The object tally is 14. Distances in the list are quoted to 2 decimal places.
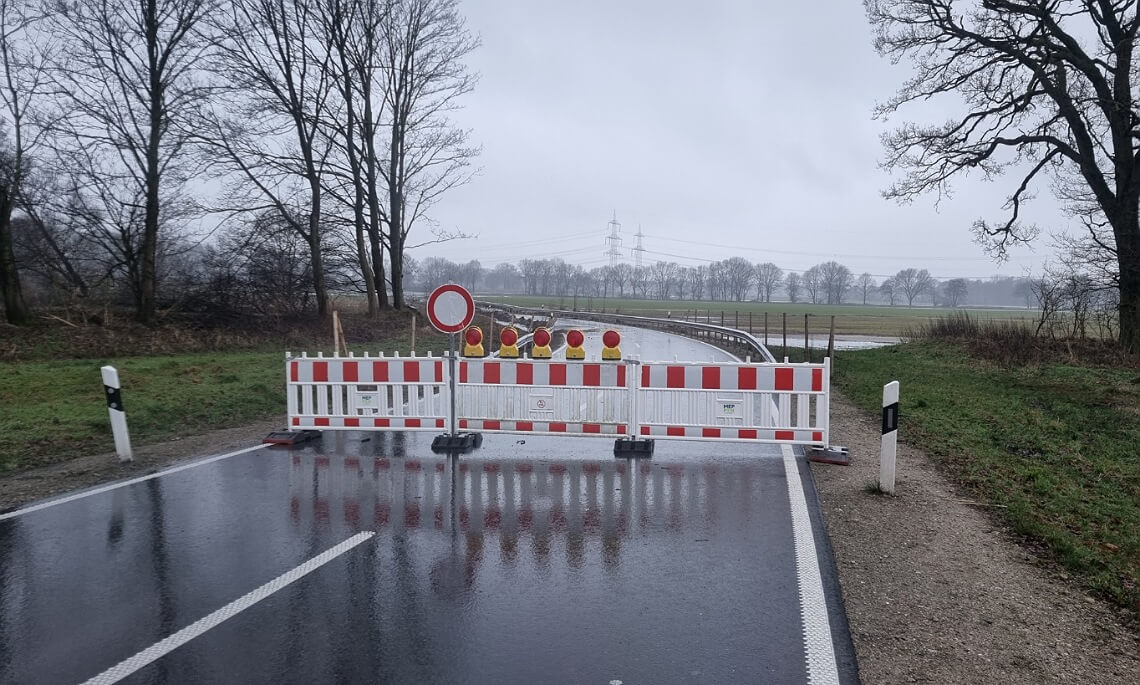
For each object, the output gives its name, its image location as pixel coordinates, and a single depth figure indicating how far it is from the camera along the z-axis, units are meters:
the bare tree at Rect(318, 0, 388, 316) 29.16
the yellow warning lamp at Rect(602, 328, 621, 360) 9.51
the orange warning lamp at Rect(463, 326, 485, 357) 10.09
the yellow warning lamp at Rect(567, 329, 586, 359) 9.53
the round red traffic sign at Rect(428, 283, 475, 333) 9.49
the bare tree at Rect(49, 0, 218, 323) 21.64
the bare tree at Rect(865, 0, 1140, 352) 21.64
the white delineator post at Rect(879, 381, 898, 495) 7.18
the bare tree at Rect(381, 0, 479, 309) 32.38
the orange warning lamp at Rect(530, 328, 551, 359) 9.73
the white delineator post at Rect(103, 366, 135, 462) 8.68
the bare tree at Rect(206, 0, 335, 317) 26.12
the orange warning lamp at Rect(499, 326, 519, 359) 9.91
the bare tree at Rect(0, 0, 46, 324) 20.48
